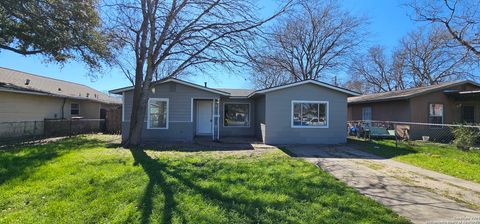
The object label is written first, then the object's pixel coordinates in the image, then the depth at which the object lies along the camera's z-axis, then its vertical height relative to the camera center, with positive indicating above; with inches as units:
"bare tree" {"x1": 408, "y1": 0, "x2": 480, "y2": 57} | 543.9 +179.8
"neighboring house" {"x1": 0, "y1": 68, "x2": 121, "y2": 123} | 565.0 +42.7
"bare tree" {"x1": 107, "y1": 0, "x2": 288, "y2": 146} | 439.2 +127.5
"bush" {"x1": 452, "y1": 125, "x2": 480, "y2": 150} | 438.6 -24.9
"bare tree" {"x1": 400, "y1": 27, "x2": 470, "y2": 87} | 1248.2 +251.7
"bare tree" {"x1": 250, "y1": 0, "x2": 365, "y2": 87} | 1148.5 +304.4
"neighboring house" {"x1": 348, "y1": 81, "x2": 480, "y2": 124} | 616.1 +38.0
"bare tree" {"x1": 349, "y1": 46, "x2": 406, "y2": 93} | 1445.6 +243.1
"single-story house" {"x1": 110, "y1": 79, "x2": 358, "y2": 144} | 533.6 +14.7
